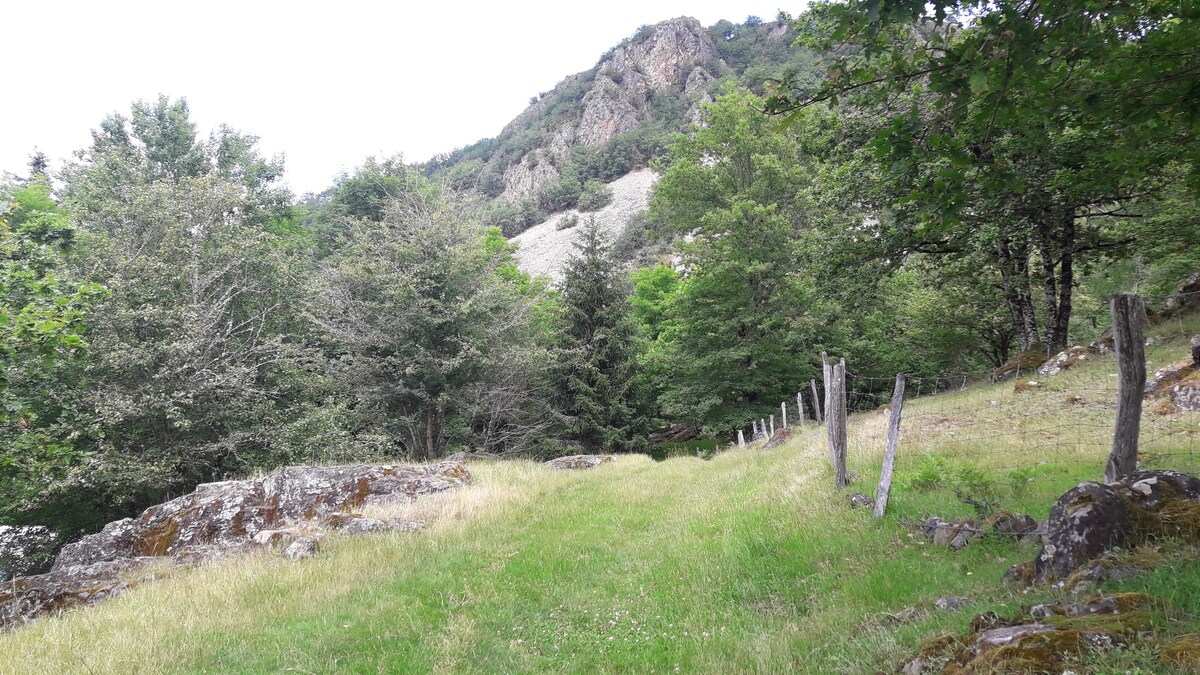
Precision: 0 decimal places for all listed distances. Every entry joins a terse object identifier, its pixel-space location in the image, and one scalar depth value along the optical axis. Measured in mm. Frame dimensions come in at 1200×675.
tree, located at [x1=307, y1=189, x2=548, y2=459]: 22172
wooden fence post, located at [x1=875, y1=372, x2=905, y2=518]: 6797
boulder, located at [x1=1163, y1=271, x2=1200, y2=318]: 15808
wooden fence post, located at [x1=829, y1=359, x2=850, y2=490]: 8461
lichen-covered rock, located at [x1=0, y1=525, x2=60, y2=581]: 15352
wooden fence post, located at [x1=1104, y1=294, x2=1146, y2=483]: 4960
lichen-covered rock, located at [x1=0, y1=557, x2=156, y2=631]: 7551
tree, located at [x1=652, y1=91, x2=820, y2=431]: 26703
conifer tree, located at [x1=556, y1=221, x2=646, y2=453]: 27062
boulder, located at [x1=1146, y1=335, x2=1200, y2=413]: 8719
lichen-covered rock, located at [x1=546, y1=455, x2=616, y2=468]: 19281
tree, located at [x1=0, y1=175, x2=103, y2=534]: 9438
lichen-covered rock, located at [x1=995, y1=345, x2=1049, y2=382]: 16656
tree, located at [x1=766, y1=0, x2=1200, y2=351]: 3975
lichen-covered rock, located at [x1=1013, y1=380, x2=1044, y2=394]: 12612
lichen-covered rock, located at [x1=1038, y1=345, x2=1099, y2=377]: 14125
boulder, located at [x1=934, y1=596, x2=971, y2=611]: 4117
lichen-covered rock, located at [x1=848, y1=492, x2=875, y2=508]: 7293
